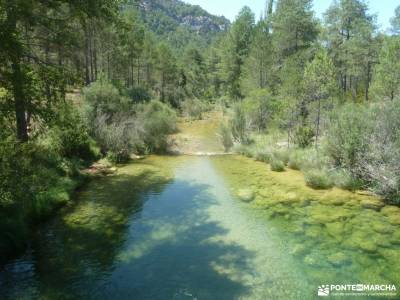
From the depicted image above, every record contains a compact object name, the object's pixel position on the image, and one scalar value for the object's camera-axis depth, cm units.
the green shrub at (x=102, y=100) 1942
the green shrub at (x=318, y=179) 1398
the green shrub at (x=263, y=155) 1878
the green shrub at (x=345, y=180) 1347
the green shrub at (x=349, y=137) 1398
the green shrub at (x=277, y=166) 1692
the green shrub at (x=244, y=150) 2051
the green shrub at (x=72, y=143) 1506
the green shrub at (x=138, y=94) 3020
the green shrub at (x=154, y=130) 2130
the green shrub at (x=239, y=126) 2280
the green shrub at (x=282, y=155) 1792
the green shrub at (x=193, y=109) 4022
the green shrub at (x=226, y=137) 2303
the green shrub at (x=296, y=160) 1664
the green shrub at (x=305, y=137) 1953
